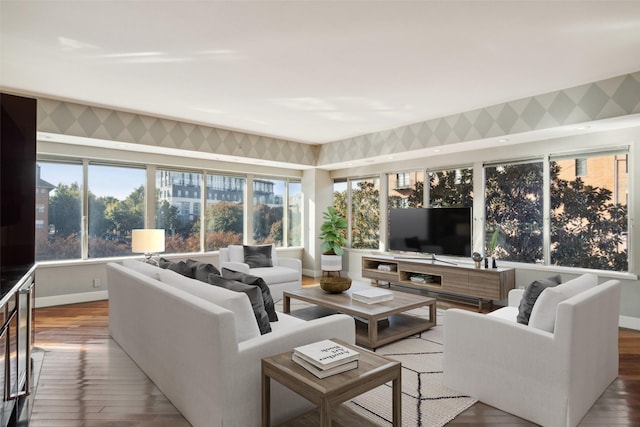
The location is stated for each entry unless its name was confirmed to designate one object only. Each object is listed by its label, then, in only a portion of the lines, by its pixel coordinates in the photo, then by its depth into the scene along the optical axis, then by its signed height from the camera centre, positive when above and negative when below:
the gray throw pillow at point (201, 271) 2.88 -0.43
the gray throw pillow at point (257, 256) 5.50 -0.59
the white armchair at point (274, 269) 5.10 -0.77
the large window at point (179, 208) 6.00 +0.17
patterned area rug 2.21 -1.22
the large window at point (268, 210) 7.18 +0.15
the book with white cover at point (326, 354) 1.73 -0.69
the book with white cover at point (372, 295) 3.67 -0.81
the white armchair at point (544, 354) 2.05 -0.86
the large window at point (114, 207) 5.38 +0.16
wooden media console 4.66 -0.85
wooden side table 1.58 -0.76
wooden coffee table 3.32 -0.93
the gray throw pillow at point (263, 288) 2.61 -0.51
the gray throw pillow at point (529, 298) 2.45 -0.55
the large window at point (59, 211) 4.94 +0.09
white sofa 1.86 -0.75
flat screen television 5.30 -0.20
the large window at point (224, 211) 6.54 +0.12
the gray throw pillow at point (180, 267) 3.09 -0.44
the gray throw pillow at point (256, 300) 2.38 -0.55
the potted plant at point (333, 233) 6.77 -0.29
